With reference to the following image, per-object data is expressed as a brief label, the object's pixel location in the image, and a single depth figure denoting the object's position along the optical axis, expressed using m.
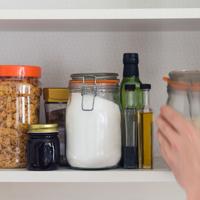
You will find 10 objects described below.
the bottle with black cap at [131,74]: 1.29
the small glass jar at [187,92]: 1.22
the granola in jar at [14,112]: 1.27
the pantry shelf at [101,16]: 1.24
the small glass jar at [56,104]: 1.35
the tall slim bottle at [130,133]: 1.28
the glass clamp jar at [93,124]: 1.25
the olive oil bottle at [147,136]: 1.27
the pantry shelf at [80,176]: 1.24
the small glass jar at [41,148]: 1.26
